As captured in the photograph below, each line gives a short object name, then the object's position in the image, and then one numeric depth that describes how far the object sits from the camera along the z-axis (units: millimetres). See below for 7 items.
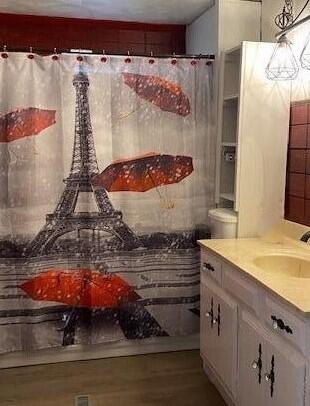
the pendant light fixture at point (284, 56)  2414
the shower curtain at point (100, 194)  2764
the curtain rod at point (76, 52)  2709
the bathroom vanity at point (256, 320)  1689
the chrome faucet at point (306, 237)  2391
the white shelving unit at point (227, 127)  2830
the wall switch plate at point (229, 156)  2902
